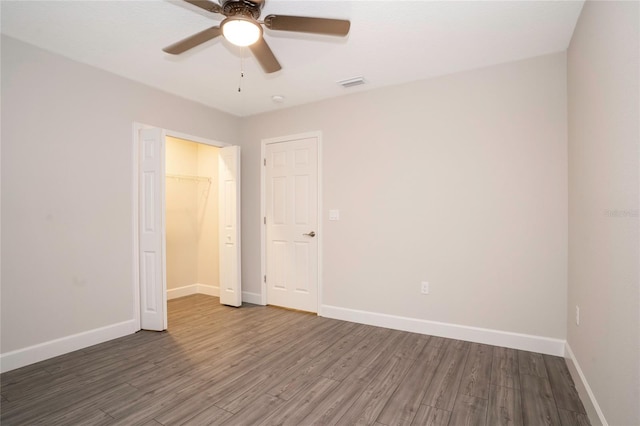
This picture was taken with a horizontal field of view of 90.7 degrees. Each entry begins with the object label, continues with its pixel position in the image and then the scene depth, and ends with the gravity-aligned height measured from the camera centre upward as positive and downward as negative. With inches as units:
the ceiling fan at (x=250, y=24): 73.3 +46.1
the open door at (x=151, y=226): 140.0 -5.1
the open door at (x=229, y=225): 176.2 -6.1
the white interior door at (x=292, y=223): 165.3 -5.1
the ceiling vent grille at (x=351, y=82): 136.3 +58.0
